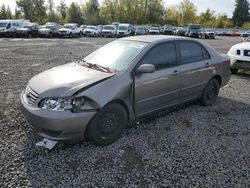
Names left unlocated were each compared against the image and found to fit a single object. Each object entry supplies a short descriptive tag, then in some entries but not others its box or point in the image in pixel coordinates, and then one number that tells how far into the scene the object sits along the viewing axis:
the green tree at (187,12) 60.86
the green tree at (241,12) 64.36
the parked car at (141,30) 29.37
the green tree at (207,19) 62.55
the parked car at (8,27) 21.13
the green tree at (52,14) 48.51
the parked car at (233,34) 43.72
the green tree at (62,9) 54.96
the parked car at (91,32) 26.19
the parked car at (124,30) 25.91
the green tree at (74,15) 49.10
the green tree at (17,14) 44.72
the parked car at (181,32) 28.95
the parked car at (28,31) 21.33
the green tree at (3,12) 40.02
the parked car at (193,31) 28.45
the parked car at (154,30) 30.89
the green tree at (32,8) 43.37
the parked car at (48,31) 22.45
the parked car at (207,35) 30.47
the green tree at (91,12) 49.27
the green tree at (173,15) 59.34
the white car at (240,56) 6.16
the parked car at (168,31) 31.33
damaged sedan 2.54
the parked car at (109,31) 25.86
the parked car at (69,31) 23.20
